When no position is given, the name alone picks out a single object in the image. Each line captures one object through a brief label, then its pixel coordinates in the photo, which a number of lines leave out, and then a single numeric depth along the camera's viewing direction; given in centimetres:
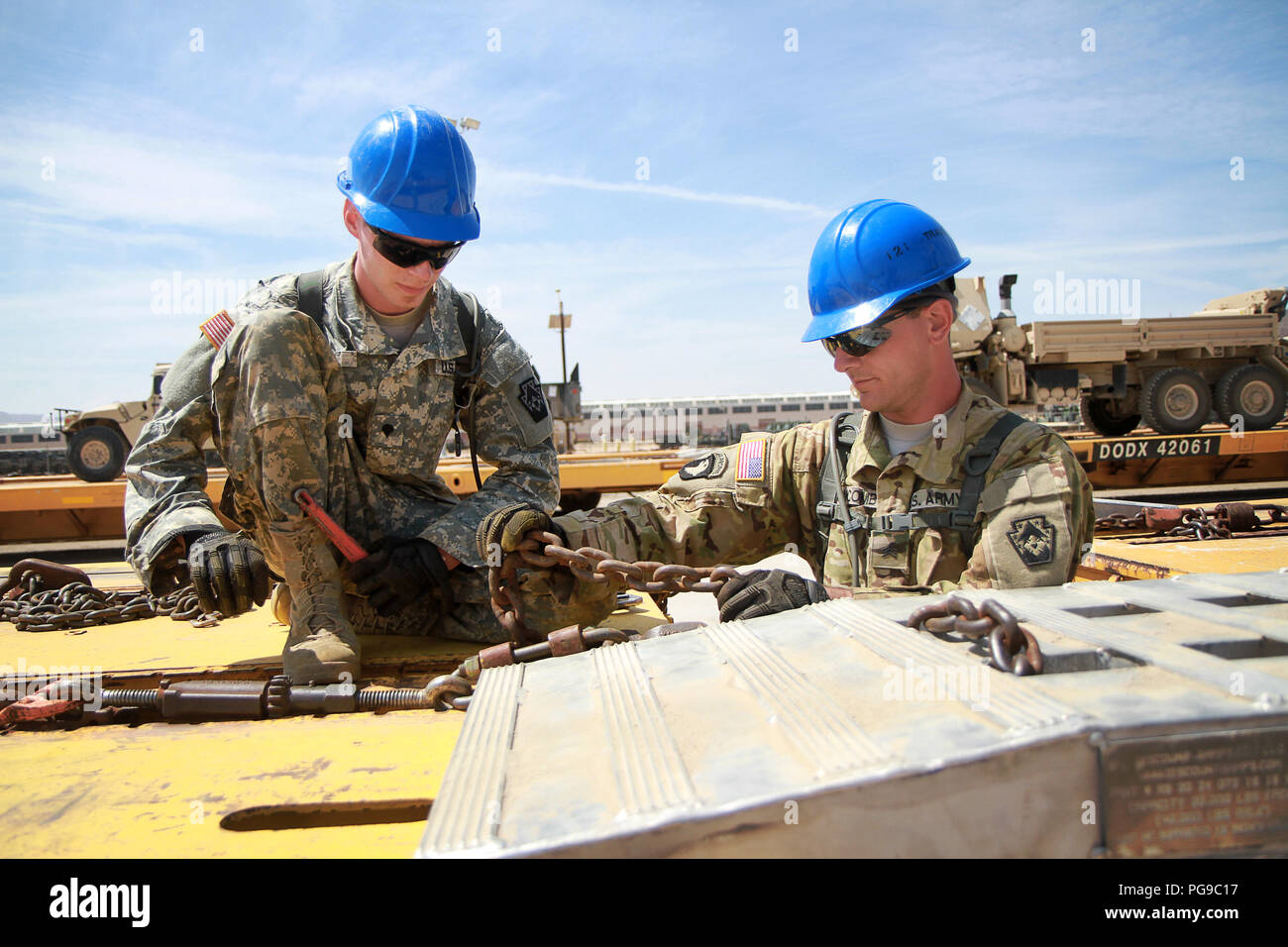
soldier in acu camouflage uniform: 242
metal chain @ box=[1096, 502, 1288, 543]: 371
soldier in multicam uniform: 197
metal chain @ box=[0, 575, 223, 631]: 294
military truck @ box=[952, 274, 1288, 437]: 1177
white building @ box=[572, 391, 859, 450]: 3600
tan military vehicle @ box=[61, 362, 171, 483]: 1415
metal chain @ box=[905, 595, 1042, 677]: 104
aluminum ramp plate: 83
